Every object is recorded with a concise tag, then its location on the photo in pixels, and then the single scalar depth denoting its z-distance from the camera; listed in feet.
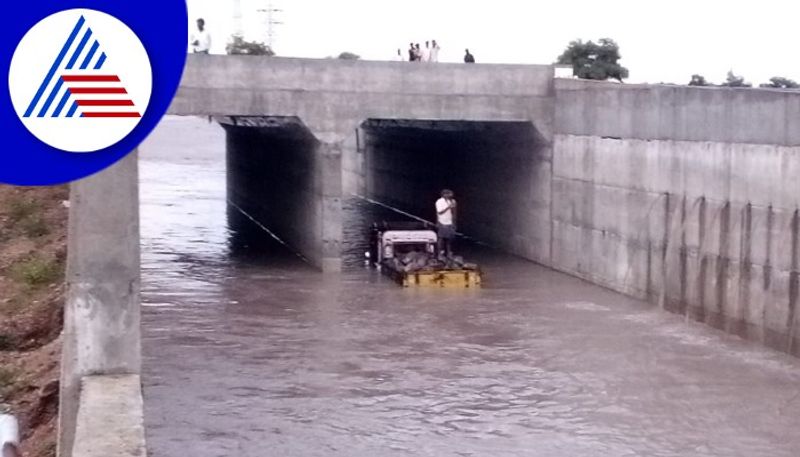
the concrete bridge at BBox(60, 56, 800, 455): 64.85
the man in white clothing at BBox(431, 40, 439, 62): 113.09
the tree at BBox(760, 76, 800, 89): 165.68
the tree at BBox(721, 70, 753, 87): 154.81
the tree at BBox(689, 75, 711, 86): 167.20
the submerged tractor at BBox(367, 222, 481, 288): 83.97
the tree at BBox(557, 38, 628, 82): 173.47
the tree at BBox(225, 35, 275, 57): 190.66
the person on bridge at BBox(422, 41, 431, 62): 113.39
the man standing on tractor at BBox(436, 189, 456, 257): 87.51
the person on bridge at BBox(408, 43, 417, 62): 113.29
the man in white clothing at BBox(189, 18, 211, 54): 97.43
